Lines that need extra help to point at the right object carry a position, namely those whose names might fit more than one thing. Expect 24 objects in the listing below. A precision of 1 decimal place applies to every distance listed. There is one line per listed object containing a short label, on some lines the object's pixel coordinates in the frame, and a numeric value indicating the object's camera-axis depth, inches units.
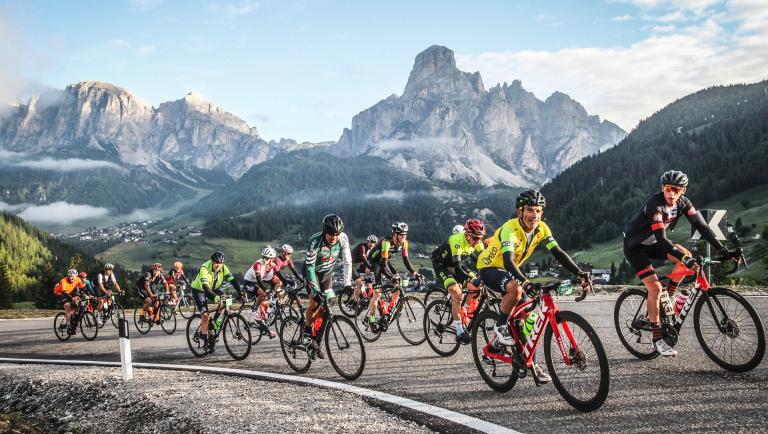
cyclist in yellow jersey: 280.1
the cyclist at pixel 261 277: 582.2
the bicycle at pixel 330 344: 350.0
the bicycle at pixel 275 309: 581.9
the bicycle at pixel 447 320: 413.1
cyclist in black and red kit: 319.9
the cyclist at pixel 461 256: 423.2
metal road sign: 600.7
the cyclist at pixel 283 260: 599.5
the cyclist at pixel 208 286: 501.0
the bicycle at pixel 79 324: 696.4
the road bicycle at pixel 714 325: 288.4
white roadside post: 372.5
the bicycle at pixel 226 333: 465.7
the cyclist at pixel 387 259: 528.1
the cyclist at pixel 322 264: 367.6
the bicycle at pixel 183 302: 885.3
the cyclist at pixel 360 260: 656.9
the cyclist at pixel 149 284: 765.7
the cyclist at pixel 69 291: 706.2
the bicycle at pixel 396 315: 520.1
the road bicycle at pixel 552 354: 237.9
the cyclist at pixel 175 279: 851.4
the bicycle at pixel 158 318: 752.3
